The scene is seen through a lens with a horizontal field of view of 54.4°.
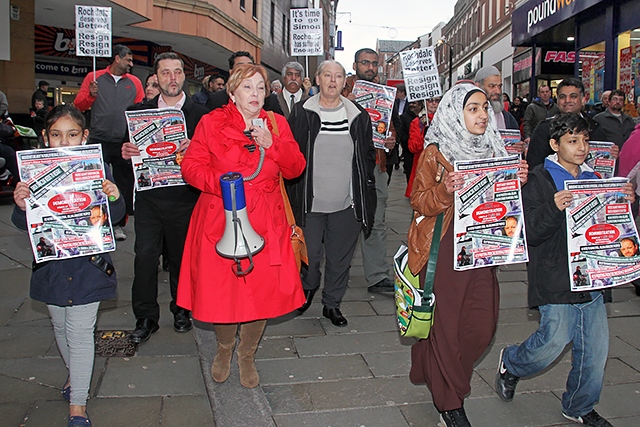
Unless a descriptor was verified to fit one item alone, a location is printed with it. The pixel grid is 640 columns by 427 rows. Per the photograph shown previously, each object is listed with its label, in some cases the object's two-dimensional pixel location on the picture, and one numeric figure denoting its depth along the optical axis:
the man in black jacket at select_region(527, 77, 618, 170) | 4.97
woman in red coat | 3.68
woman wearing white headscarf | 3.31
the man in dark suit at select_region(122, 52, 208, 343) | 4.72
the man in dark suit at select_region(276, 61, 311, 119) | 7.76
